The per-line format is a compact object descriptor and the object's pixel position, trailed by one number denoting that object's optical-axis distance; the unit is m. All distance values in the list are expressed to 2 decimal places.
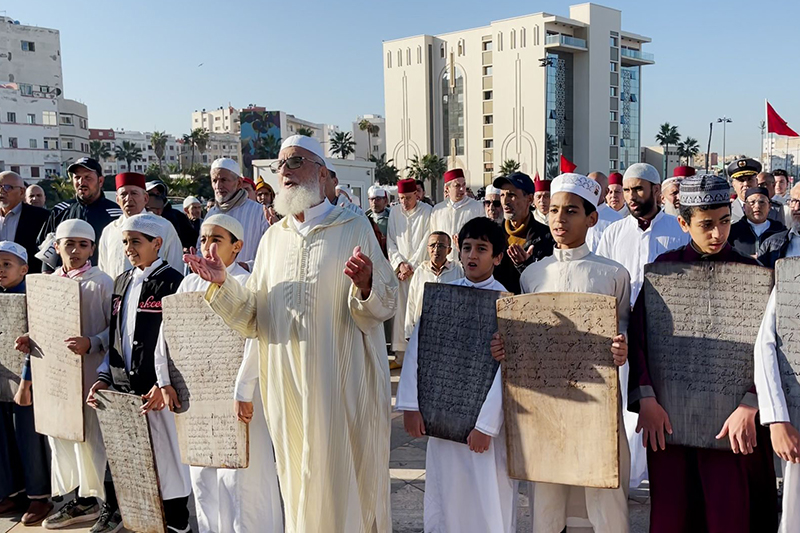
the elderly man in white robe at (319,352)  3.14
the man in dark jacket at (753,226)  5.39
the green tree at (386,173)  67.75
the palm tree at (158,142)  90.12
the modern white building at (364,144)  101.81
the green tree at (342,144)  82.50
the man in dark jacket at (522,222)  4.66
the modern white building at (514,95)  63.41
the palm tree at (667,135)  90.75
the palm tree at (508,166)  62.66
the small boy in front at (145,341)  3.80
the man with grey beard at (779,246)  4.26
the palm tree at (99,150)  85.55
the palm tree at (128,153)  86.29
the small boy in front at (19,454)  4.37
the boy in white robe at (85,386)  4.11
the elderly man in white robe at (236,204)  6.03
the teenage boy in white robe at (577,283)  3.14
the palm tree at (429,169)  66.19
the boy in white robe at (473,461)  3.31
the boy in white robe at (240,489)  3.63
